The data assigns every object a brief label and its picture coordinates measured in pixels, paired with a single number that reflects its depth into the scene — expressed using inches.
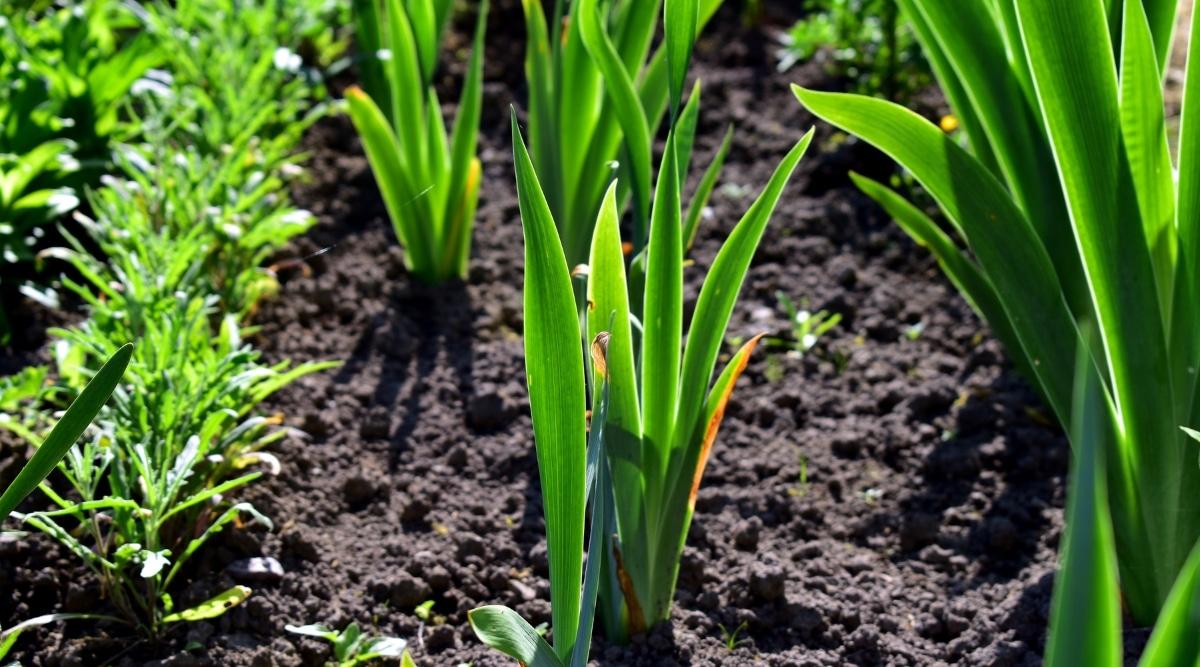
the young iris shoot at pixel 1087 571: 29.5
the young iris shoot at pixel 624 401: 49.1
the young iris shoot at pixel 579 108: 83.7
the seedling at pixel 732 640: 67.1
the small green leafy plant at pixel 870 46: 115.3
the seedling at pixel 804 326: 93.4
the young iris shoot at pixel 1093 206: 57.3
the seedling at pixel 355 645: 63.7
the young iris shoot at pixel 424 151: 94.8
